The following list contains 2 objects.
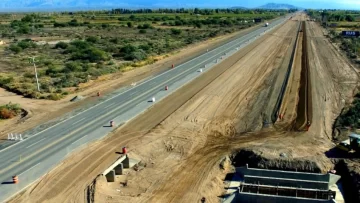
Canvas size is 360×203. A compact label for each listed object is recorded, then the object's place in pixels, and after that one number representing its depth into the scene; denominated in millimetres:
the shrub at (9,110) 39138
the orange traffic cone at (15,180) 24000
